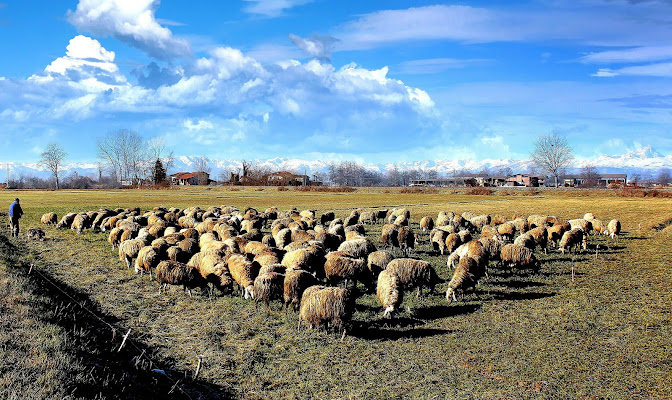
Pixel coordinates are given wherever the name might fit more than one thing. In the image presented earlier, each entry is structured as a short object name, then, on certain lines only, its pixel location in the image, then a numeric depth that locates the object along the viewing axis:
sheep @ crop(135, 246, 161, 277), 15.88
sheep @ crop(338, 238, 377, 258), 16.61
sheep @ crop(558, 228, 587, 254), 20.41
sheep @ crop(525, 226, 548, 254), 20.56
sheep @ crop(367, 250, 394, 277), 14.38
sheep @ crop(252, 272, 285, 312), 12.04
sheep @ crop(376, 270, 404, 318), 11.39
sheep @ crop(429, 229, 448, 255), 20.52
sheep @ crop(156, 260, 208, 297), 13.90
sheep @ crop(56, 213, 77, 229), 30.49
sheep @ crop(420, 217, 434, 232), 29.09
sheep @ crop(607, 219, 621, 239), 25.45
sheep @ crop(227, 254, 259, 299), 13.18
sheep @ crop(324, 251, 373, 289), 13.55
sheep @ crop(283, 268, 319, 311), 11.62
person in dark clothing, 26.02
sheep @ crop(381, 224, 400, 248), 21.77
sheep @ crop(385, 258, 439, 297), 13.07
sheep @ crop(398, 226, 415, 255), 20.92
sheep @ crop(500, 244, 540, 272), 15.76
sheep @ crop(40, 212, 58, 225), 32.31
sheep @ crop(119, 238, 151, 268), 17.61
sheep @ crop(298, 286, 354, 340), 10.20
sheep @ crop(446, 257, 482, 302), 13.12
